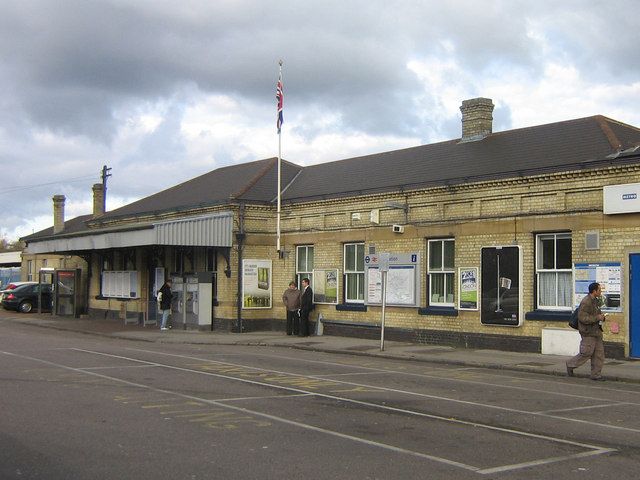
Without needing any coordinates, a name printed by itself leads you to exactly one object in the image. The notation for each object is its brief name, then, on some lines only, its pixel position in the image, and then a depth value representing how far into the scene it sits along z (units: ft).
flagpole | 84.72
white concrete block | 58.75
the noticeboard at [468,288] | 66.23
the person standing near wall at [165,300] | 88.94
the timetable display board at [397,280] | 72.02
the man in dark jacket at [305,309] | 80.07
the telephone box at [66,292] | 116.06
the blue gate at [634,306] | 55.52
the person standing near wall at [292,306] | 80.53
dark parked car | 132.36
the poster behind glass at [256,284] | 86.22
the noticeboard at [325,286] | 80.84
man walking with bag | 47.37
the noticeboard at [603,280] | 56.59
